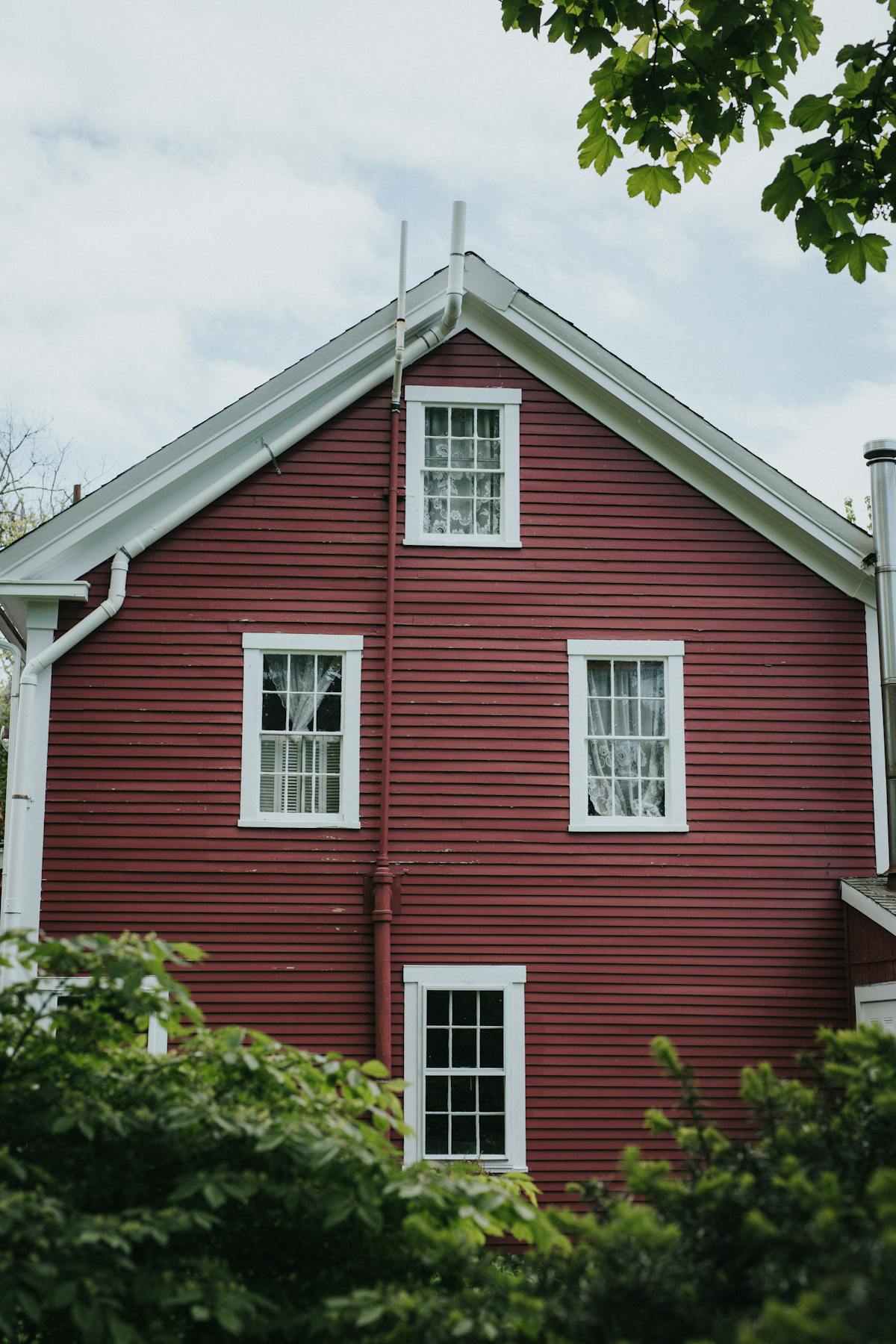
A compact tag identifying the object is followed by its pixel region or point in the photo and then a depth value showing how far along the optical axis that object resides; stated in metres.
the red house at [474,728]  11.82
